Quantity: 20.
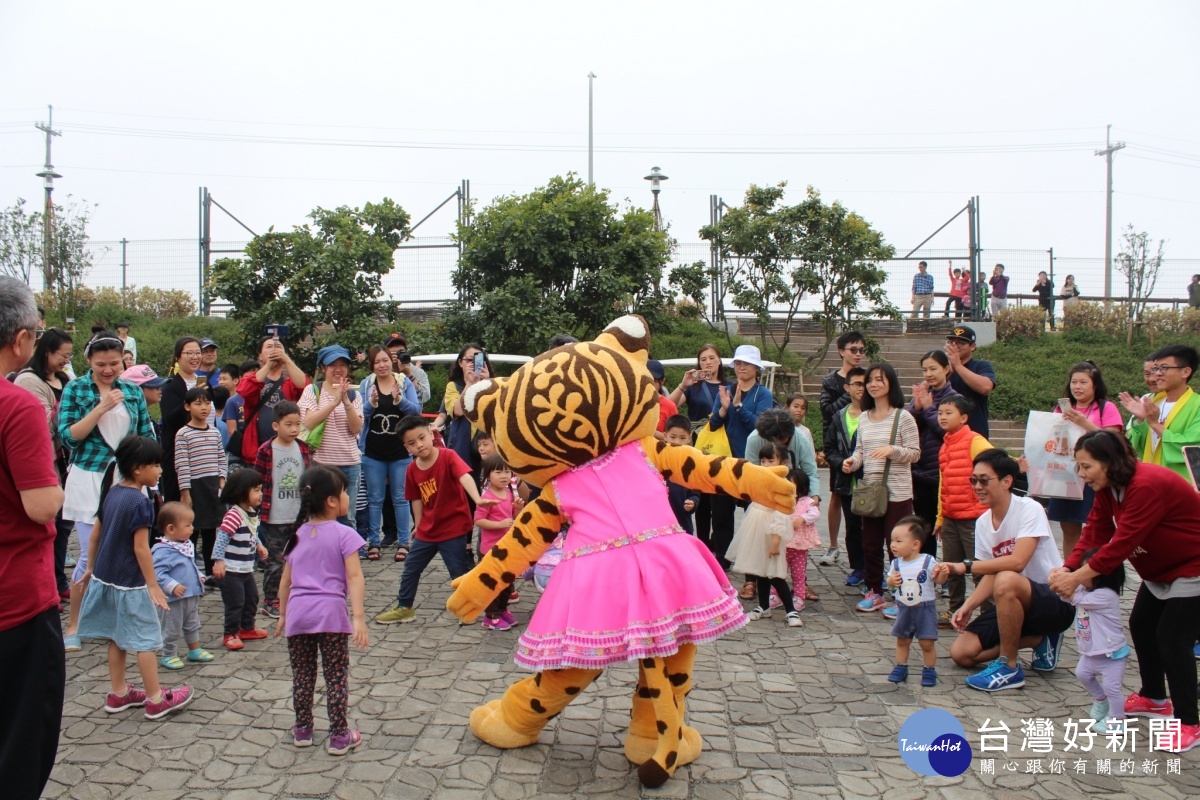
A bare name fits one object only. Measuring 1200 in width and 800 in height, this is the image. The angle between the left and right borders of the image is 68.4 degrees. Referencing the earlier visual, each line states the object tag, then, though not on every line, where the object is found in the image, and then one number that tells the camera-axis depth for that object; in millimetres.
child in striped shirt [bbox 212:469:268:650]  5723
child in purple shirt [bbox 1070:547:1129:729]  4605
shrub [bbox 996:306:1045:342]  19609
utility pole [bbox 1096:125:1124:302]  34000
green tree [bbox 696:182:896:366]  15375
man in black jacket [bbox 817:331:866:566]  7625
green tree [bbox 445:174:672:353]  14625
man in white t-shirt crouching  5305
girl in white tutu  6332
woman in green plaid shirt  5922
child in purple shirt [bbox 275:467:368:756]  4320
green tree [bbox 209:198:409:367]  13945
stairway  16312
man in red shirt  3002
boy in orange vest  6359
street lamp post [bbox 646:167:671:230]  19516
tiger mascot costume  3883
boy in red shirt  6383
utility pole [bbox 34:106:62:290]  18750
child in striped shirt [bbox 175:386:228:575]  6602
